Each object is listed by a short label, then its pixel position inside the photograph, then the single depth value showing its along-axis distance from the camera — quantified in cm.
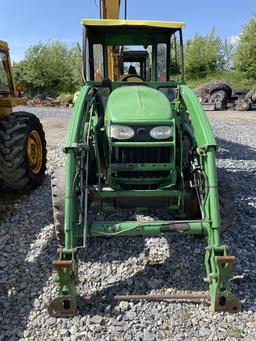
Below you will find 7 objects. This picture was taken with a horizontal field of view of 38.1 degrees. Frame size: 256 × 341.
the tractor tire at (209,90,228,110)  2027
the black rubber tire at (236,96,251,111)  2021
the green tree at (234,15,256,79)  3042
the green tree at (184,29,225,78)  3747
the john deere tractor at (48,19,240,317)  297
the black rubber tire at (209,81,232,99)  2084
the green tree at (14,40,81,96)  3694
